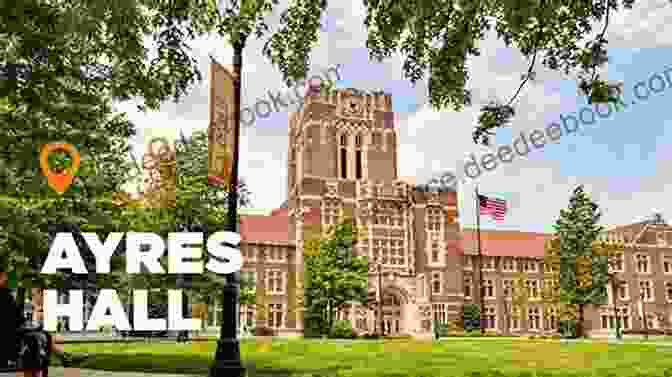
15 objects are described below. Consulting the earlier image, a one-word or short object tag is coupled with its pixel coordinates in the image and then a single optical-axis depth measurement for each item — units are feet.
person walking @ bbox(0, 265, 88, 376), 27.55
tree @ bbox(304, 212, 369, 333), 156.35
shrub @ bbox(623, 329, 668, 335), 206.32
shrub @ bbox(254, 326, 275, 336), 196.44
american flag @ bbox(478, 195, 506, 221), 157.69
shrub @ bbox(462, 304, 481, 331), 217.56
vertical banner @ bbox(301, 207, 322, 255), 204.95
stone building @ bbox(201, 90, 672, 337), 207.21
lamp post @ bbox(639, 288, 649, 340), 266.32
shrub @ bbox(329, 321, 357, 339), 164.35
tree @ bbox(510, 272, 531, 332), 242.45
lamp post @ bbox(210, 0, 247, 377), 37.04
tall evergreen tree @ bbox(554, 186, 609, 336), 186.09
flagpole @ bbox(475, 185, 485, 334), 161.46
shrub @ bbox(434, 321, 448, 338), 186.99
